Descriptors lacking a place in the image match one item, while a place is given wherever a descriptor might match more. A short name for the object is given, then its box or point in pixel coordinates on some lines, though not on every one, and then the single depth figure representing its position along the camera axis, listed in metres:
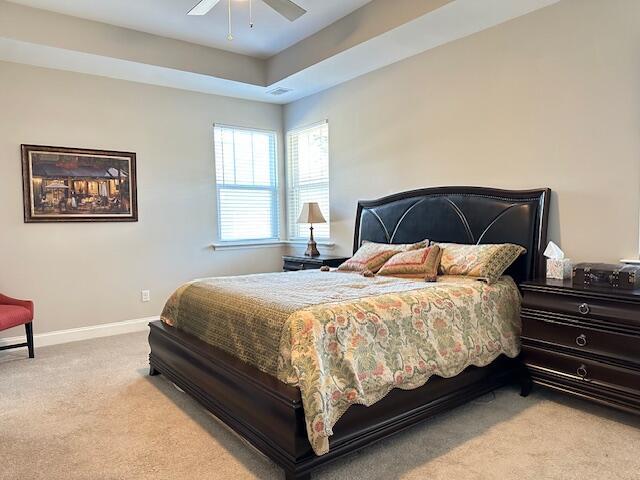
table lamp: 5.01
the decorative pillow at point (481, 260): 3.08
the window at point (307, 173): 5.36
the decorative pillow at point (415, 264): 3.30
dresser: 2.43
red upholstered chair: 3.58
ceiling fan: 2.79
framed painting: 4.23
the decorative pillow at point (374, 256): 3.74
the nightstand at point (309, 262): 4.64
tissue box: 2.94
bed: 2.02
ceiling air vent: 5.20
